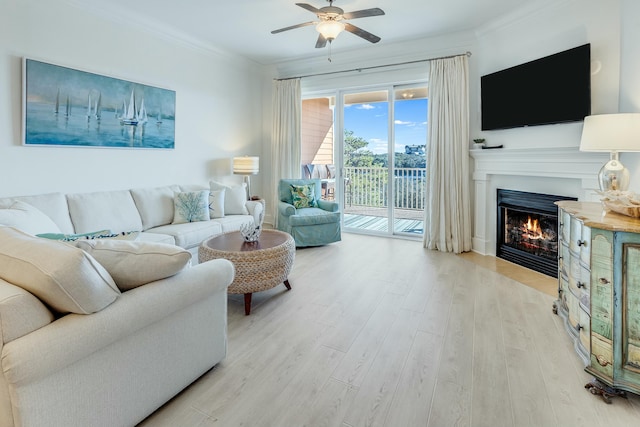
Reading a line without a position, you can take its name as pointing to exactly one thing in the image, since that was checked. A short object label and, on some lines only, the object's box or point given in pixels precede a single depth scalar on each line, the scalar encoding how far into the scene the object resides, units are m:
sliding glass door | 5.12
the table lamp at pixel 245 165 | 5.17
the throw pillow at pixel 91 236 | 1.99
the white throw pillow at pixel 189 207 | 3.98
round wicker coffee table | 2.67
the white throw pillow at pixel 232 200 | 4.59
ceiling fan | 3.01
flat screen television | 3.16
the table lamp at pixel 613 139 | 2.34
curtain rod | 4.40
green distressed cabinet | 1.68
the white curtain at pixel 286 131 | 5.68
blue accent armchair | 4.60
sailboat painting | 3.12
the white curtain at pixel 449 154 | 4.41
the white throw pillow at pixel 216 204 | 4.31
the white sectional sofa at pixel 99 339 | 1.14
